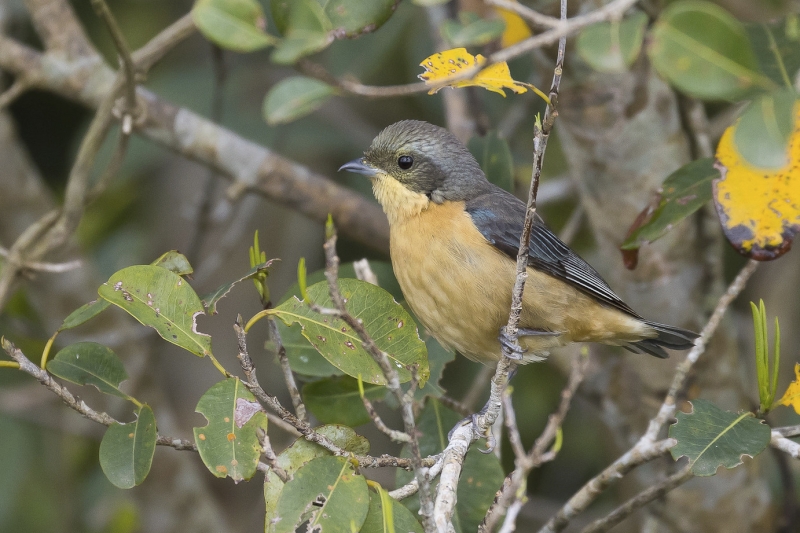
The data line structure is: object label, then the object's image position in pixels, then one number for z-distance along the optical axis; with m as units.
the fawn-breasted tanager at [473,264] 7.13
